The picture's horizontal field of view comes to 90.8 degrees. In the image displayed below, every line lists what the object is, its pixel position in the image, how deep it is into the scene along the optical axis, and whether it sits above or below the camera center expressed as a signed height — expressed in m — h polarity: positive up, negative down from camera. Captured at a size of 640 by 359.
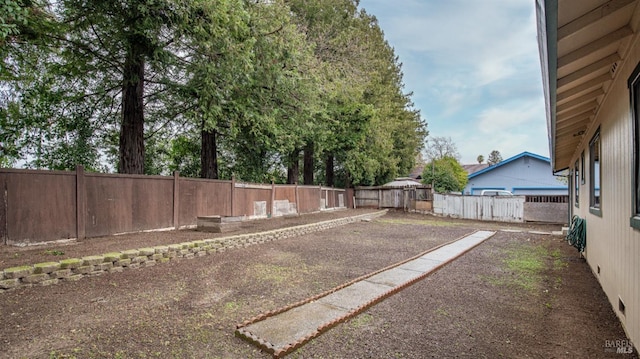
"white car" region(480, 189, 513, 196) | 21.24 -0.74
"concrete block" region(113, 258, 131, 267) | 4.83 -1.25
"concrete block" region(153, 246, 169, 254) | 5.46 -1.18
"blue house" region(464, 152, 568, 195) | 21.89 +0.36
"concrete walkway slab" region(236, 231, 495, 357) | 2.87 -1.46
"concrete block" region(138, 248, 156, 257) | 5.19 -1.16
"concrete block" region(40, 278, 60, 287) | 4.01 -1.29
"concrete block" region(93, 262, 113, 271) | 4.59 -1.24
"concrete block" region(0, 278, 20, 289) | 3.71 -1.20
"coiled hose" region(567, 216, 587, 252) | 6.67 -1.15
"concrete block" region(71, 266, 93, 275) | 4.35 -1.23
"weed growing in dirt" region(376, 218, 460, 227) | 13.58 -1.85
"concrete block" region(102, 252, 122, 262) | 4.73 -1.13
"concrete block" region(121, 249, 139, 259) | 4.95 -1.14
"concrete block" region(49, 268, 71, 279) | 4.13 -1.21
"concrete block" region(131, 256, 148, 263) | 5.07 -1.26
